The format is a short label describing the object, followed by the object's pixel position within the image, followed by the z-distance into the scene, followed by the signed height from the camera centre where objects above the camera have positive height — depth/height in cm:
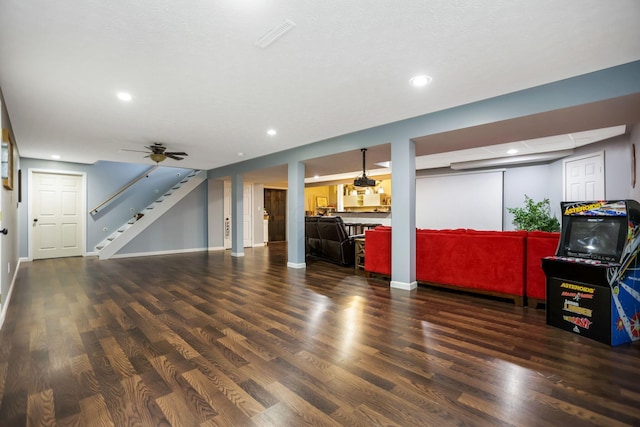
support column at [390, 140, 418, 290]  433 -5
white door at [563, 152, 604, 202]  552 +71
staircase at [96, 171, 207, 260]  757 -8
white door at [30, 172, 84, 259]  728 -2
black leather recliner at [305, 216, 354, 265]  621 -58
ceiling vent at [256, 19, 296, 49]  215 +137
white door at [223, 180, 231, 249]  973 -1
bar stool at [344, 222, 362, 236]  951 -47
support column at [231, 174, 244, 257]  805 -6
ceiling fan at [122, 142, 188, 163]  562 +120
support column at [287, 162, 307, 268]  612 -1
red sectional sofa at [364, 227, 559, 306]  357 -62
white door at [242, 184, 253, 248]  1005 -4
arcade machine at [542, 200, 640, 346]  250 -56
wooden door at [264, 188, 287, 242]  1165 +7
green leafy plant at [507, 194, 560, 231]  636 -11
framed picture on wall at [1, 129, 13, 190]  325 +59
